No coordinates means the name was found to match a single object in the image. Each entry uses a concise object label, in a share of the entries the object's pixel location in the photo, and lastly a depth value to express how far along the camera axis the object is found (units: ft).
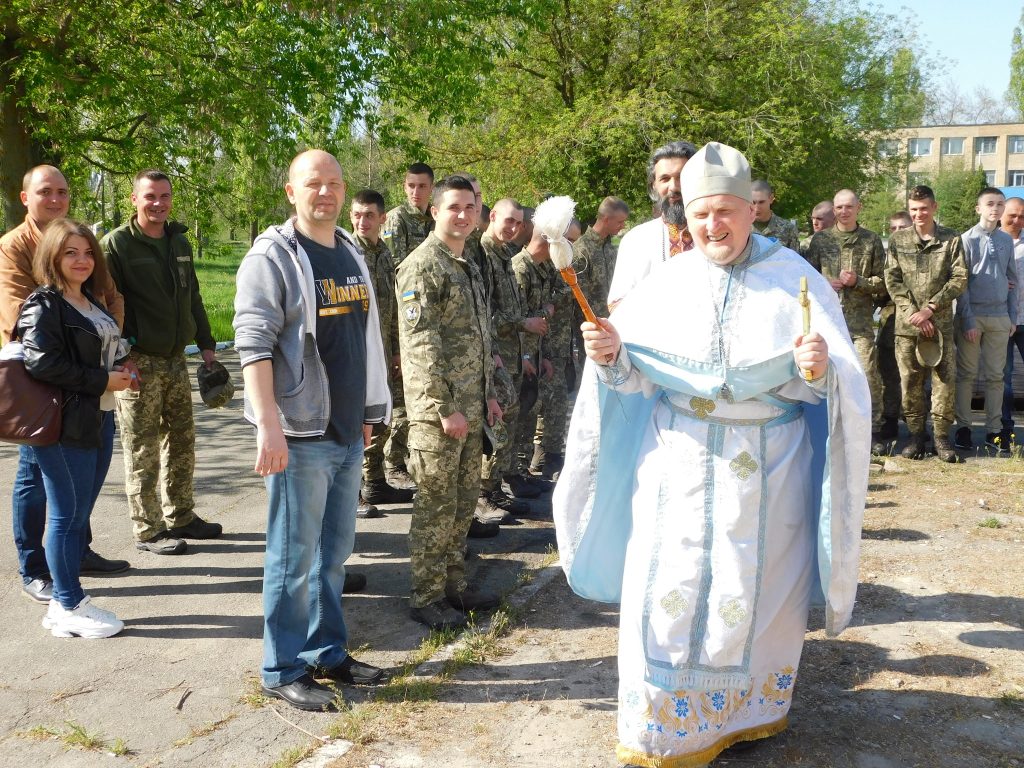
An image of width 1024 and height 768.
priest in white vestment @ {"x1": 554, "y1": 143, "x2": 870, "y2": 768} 11.00
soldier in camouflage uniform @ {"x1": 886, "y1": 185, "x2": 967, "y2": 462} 28.02
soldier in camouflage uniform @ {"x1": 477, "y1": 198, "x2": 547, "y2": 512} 21.79
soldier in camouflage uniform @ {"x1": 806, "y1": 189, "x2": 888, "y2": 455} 28.85
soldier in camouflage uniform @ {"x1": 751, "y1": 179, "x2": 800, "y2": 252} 25.64
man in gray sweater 29.14
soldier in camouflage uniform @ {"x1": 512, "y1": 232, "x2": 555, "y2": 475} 25.02
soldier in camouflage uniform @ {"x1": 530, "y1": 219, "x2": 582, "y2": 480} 26.78
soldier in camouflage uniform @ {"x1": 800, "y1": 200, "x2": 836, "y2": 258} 30.45
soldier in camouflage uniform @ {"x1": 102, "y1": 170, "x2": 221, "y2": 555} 19.06
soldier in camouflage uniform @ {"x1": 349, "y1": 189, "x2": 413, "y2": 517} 22.58
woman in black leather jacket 14.93
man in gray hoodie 12.05
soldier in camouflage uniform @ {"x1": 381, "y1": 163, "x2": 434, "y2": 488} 24.20
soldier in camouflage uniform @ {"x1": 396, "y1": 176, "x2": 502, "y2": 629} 15.48
